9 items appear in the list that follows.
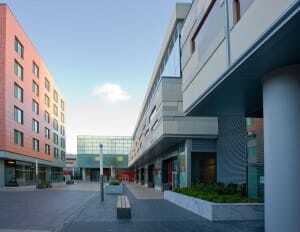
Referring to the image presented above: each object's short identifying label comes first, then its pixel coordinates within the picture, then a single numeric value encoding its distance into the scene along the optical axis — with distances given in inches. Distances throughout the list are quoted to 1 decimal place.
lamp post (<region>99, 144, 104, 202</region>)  568.4
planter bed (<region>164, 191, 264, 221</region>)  330.1
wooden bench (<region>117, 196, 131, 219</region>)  348.2
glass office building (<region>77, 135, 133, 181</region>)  2552.0
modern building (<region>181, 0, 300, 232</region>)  200.9
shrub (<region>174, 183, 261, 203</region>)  352.4
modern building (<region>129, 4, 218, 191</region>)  632.3
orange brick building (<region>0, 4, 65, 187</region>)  1116.0
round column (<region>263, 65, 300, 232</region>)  222.1
